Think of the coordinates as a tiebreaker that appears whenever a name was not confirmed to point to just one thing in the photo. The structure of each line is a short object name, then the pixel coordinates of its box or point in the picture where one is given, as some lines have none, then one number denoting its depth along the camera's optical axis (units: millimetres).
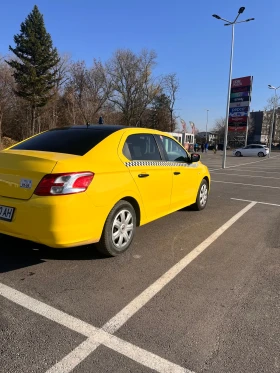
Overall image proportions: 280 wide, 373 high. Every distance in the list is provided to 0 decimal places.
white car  38188
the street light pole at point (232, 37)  18500
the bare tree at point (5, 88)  41125
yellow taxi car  3156
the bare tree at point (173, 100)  67000
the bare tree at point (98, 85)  48950
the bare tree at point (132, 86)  53812
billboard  29906
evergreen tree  36438
